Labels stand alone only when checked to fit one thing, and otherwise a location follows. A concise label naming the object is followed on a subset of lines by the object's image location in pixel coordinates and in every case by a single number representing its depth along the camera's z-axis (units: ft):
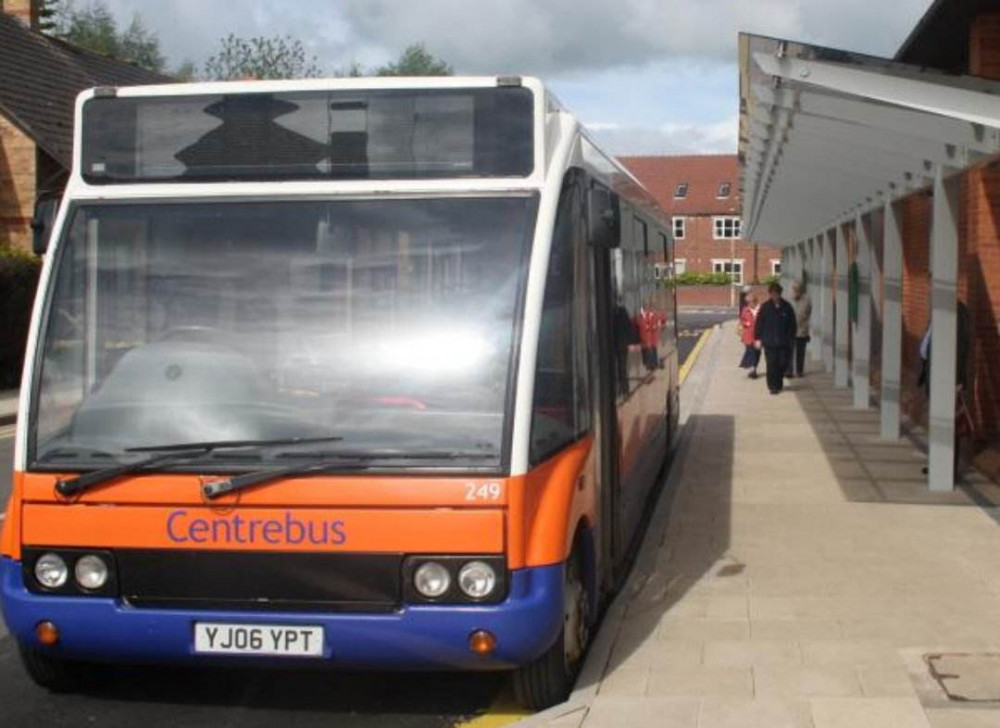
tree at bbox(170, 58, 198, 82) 318.22
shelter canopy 22.61
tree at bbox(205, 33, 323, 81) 282.56
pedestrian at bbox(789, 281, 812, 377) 74.95
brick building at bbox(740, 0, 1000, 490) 23.65
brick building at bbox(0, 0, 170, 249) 97.35
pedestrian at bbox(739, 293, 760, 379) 75.92
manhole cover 16.94
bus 15.47
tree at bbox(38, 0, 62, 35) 129.57
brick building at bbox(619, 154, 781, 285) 291.38
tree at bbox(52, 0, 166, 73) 292.61
